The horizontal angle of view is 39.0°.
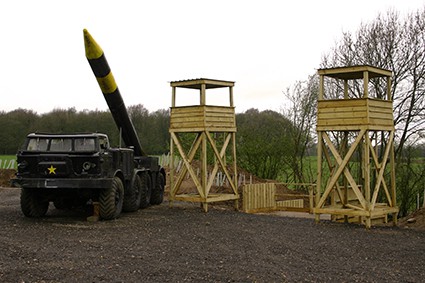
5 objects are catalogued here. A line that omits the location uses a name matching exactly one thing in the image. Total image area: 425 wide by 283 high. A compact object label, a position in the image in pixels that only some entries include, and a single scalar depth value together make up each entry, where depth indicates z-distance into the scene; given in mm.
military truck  16031
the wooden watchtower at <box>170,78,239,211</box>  20516
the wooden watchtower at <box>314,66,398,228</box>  17359
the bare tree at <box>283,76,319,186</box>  38656
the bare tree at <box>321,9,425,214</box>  29031
